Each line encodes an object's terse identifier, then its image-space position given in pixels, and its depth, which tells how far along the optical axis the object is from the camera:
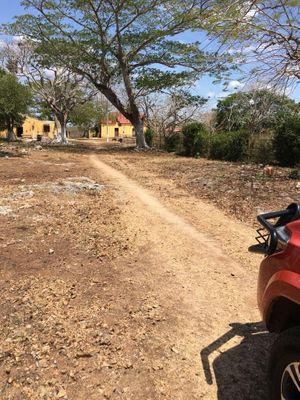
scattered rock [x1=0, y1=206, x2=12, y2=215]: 7.03
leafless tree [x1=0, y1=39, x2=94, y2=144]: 37.55
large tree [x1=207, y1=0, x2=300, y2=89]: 7.83
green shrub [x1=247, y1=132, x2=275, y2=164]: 14.45
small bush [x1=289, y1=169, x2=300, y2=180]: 10.53
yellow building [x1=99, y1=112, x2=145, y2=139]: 85.19
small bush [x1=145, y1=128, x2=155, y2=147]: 30.62
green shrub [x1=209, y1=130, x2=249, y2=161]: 16.28
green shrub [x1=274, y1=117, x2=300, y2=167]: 13.16
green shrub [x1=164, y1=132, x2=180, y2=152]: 24.24
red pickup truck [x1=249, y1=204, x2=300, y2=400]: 2.06
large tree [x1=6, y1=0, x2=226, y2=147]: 22.00
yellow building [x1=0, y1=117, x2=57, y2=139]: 70.19
